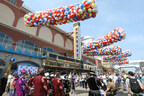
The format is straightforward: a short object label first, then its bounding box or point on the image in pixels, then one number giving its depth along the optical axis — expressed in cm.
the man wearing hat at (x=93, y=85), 382
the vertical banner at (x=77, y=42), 1961
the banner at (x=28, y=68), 1041
